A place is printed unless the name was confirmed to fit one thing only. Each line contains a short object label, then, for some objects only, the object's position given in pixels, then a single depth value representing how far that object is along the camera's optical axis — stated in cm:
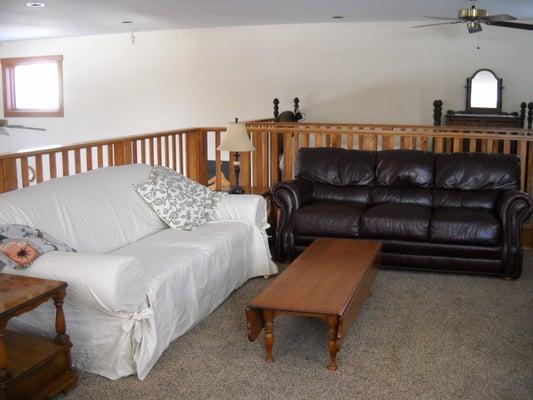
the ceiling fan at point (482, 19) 610
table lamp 515
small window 1059
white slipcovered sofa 289
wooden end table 249
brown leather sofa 450
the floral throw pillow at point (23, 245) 291
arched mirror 818
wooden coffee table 300
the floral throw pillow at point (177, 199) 420
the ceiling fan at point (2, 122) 651
